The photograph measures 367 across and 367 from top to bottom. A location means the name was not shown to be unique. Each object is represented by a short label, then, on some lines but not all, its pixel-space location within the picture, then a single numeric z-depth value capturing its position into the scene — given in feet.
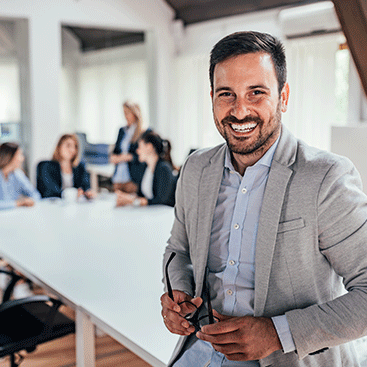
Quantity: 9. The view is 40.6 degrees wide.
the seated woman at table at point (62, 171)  14.96
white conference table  5.98
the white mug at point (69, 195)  13.99
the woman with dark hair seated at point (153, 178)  13.35
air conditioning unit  16.37
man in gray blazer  3.67
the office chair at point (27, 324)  6.64
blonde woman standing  17.51
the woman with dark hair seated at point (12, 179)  13.60
